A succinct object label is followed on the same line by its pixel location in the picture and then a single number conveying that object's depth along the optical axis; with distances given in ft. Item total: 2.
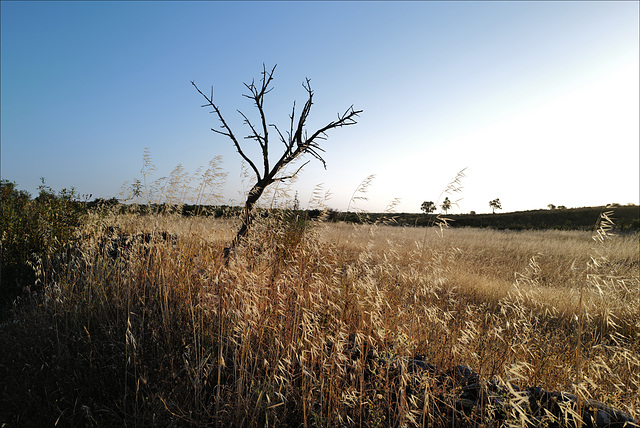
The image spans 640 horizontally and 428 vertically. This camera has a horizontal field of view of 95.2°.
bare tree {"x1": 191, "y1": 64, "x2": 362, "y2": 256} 16.24
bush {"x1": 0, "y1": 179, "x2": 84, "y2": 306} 18.67
